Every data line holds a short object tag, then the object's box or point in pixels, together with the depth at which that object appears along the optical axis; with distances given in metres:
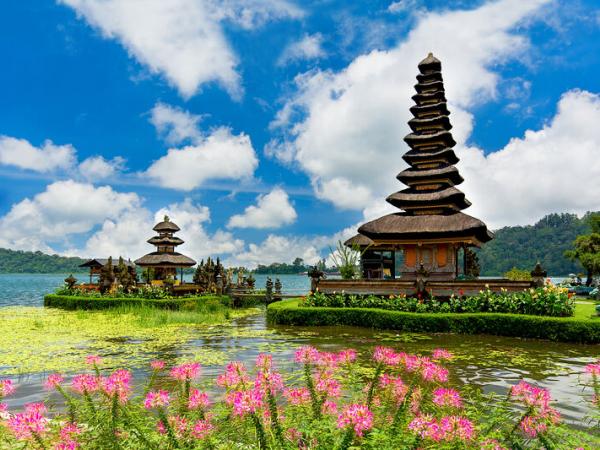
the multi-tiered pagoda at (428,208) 24.41
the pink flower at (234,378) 3.33
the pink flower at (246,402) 2.83
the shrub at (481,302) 16.98
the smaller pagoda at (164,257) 42.06
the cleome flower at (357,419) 2.85
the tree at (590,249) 37.80
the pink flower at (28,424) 2.83
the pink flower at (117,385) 3.24
